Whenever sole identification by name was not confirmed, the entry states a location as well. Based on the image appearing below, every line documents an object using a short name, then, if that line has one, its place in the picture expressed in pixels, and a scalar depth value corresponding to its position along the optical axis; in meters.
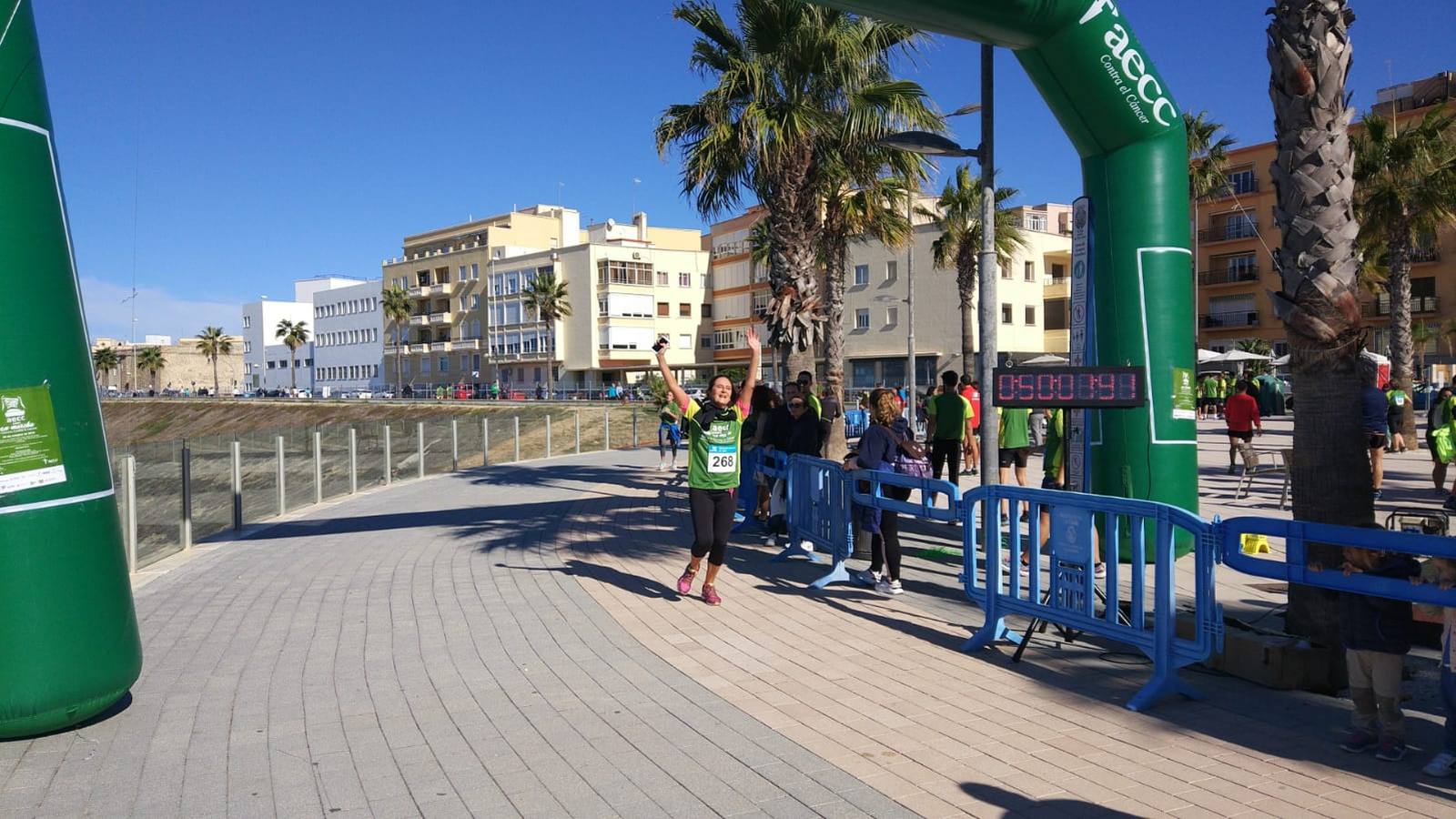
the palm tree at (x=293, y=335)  105.31
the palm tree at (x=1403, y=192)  23.59
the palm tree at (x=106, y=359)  115.69
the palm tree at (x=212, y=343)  117.88
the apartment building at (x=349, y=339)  100.81
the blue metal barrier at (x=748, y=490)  13.12
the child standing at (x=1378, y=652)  4.66
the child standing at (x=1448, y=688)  4.41
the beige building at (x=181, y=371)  128.75
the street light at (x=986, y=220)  9.33
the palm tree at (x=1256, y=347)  51.25
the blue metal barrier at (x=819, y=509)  8.88
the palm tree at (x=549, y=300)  74.00
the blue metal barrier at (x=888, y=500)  7.35
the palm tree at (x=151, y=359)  123.06
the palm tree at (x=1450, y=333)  48.88
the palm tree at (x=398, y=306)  90.31
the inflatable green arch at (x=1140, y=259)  8.49
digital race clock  6.57
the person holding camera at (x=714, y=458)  8.02
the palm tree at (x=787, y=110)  14.79
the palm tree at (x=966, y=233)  34.62
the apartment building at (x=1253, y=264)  50.28
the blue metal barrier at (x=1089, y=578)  5.39
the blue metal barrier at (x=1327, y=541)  4.41
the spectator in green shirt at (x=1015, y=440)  13.05
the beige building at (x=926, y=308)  54.69
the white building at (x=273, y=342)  116.88
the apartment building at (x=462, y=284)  82.44
